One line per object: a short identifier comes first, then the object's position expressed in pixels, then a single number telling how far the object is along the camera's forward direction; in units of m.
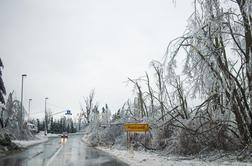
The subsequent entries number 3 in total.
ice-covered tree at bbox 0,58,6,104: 28.63
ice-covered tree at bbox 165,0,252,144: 10.88
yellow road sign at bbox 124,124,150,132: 18.30
